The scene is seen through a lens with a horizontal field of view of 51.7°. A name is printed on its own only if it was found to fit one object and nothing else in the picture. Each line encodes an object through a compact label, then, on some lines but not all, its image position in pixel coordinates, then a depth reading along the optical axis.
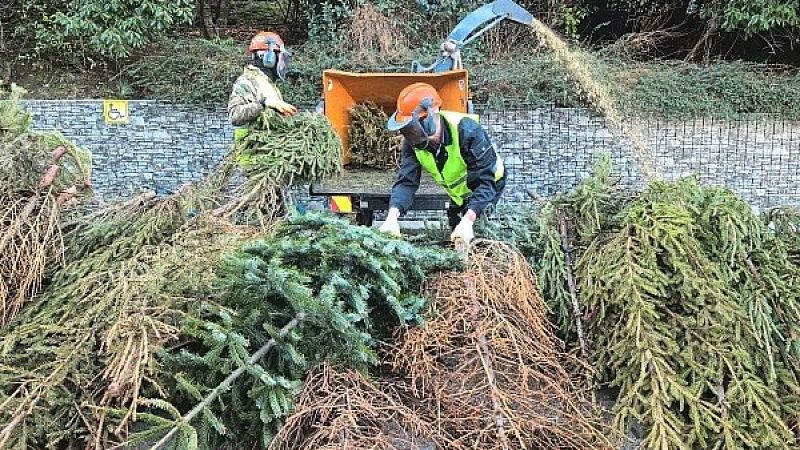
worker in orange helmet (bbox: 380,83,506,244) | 4.19
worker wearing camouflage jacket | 5.62
